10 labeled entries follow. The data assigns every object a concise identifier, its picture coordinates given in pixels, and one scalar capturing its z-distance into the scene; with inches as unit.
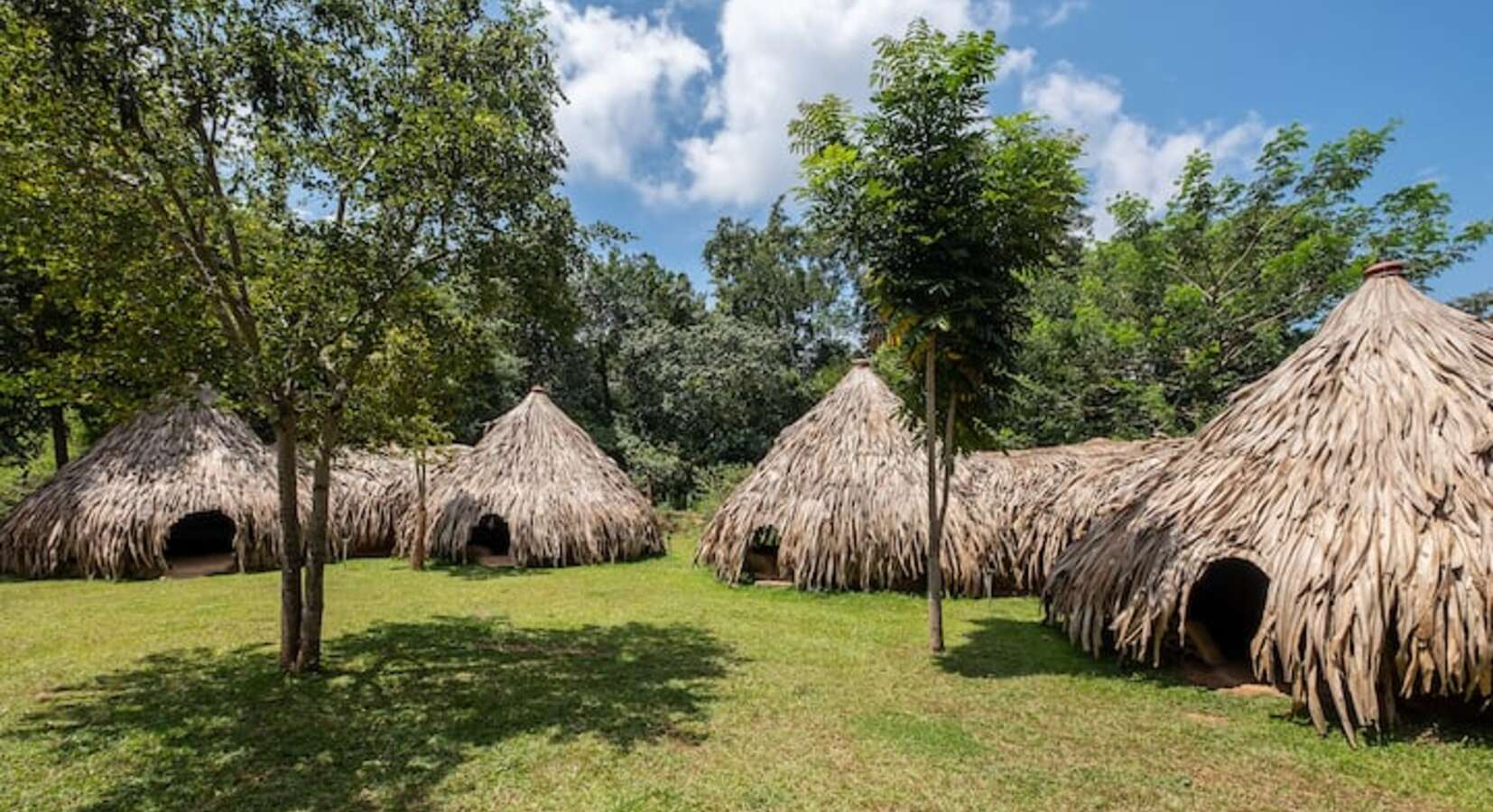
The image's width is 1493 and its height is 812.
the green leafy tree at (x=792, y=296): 1241.4
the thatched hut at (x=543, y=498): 573.3
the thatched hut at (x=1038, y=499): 405.7
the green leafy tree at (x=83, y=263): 194.7
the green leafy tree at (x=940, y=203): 272.1
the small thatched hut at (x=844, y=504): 440.8
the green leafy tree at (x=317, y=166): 215.5
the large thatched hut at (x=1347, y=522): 199.8
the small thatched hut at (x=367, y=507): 615.5
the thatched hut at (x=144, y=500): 497.4
